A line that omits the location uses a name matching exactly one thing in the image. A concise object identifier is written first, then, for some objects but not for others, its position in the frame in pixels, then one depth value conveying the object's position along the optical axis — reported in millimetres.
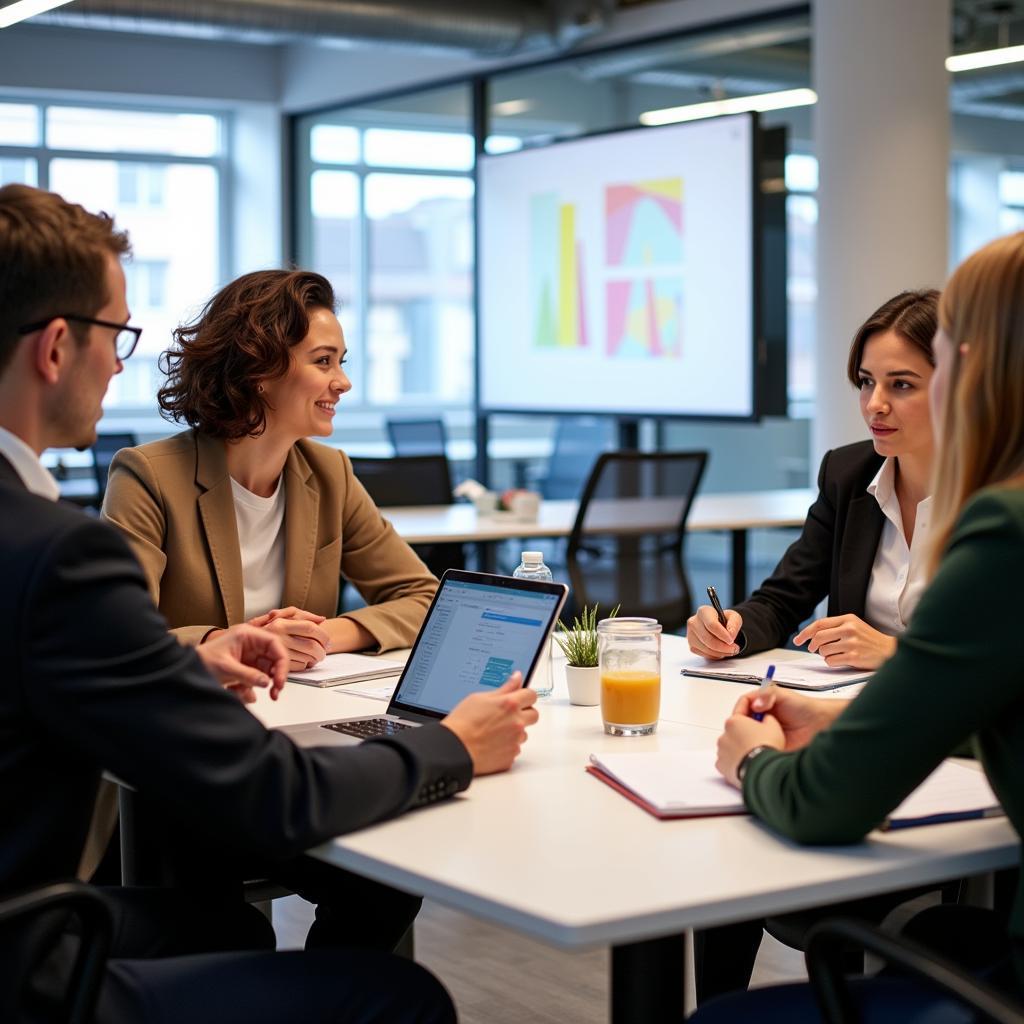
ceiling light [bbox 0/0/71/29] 5930
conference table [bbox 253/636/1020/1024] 1310
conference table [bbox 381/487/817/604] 4828
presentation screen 6414
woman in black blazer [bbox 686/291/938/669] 2607
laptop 1914
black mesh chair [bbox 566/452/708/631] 4926
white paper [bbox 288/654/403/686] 2357
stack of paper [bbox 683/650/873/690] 2314
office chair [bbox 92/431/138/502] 6406
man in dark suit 1354
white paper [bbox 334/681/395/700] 2232
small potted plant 2207
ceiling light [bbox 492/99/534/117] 8102
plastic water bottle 2301
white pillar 5773
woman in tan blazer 2576
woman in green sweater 1358
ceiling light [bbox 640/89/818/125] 7074
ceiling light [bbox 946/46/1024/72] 6867
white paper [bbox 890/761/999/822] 1574
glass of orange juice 1984
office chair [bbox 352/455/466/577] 5191
